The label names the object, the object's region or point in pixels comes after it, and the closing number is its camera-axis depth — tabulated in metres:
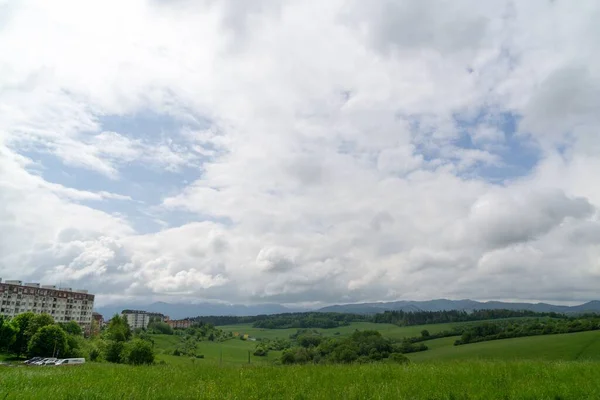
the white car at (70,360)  57.59
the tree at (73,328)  135.94
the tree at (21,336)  84.81
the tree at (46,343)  78.44
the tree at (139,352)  60.34
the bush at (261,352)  120.79
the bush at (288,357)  68.62
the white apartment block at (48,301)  137.50
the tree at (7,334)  82.56
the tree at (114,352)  71.85
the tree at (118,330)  112.11
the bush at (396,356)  48.76
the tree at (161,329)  192.75
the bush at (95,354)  81.89
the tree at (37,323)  83.67
